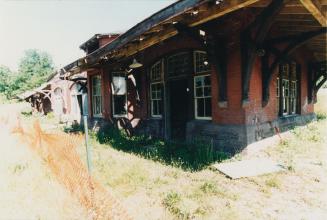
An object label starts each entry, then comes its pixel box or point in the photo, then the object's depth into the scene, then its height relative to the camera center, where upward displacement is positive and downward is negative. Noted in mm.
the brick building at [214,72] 6660 +876
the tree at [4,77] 73062 +6794
